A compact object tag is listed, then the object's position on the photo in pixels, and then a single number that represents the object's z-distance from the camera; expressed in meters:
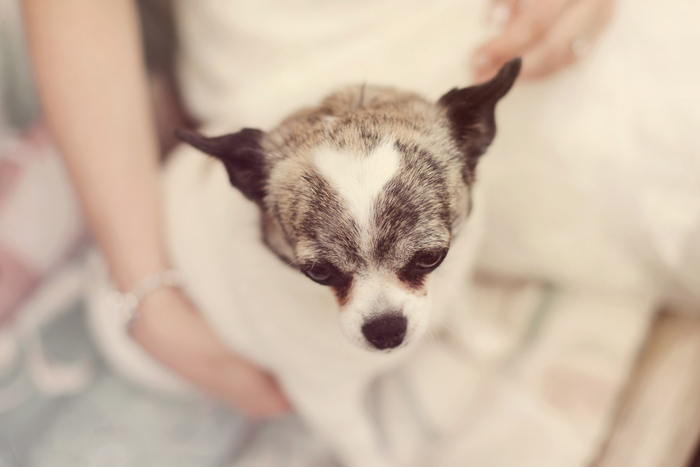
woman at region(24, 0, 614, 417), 0.60
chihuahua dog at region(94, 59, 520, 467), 0.53
